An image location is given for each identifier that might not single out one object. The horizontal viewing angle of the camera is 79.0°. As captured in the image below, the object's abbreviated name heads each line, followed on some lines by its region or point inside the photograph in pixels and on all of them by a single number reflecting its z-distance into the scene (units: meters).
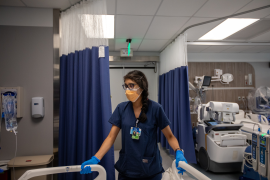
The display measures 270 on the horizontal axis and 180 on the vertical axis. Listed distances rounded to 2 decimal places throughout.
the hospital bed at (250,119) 3.33
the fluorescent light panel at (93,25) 1.87
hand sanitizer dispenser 2.04
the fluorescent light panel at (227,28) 2.88
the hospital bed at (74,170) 0.90
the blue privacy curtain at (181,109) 3.05
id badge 1.28
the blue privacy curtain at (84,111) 1.81
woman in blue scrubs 1.26
